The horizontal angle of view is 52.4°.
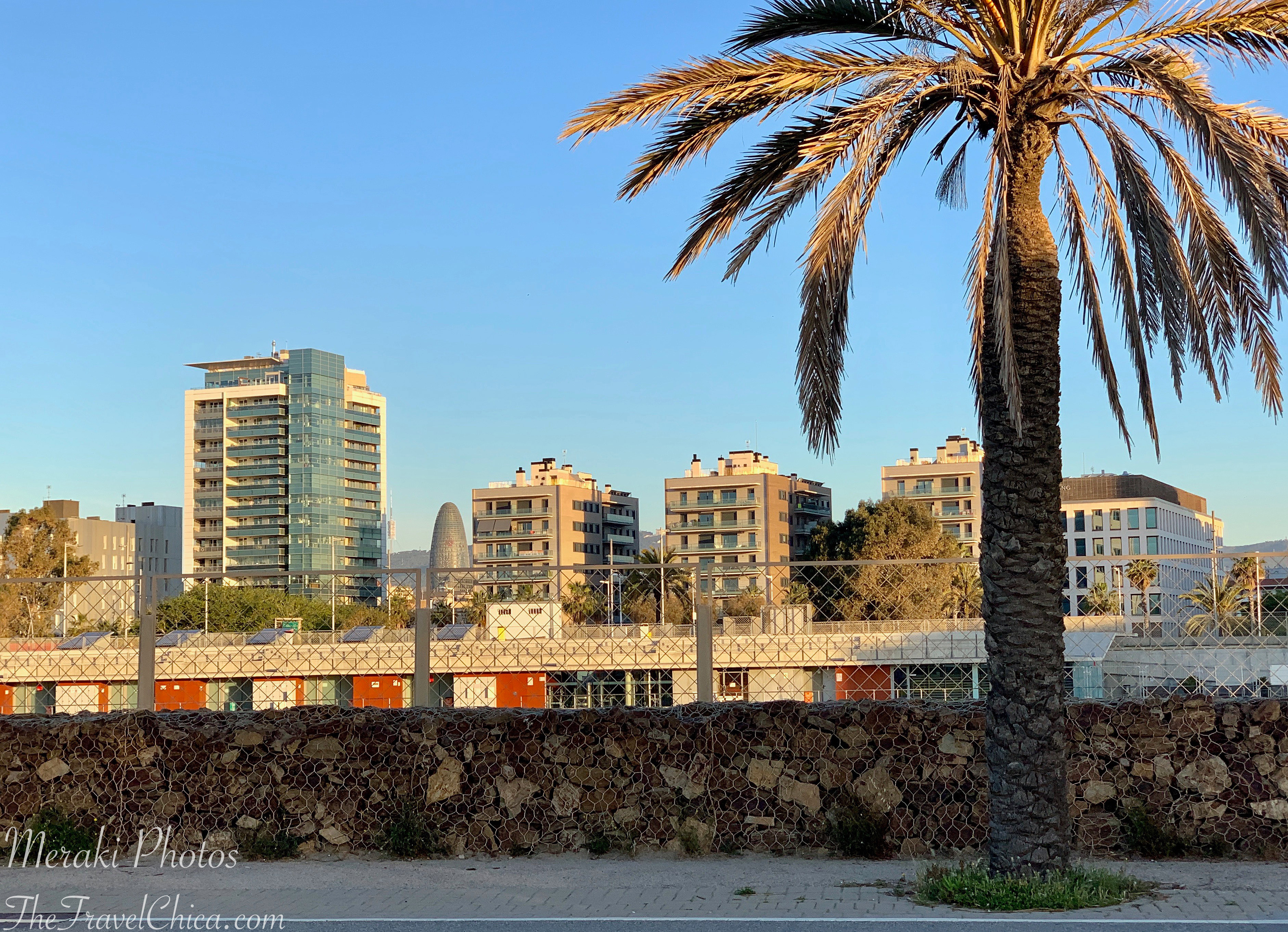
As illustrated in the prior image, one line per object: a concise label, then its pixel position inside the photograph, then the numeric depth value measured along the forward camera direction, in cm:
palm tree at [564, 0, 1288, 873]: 810
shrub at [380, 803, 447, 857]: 975
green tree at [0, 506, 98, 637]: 7425
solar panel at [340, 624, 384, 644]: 1181
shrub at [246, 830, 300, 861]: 986
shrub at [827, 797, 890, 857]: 941
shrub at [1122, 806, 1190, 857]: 922
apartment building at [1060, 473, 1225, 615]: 15388
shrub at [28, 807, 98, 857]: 994
